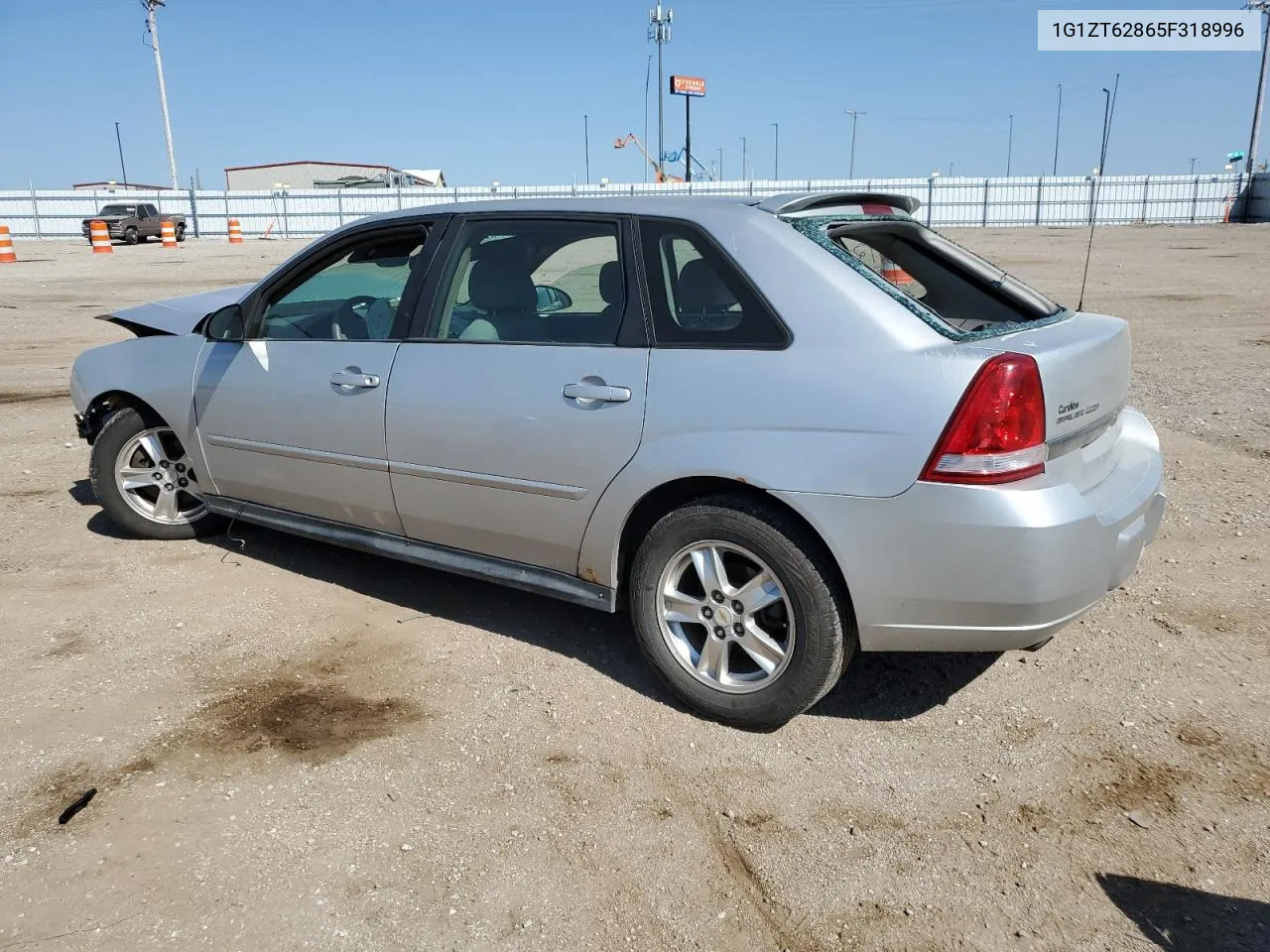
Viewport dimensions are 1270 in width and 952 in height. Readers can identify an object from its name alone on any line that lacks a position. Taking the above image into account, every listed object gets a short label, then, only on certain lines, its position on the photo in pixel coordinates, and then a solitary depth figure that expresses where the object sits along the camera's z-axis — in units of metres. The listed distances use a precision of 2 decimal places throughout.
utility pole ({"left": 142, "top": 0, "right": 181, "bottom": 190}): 52.72
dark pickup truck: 36.00
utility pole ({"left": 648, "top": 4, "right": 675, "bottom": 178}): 63.50
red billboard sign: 76.44
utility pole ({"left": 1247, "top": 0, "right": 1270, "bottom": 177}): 54.07
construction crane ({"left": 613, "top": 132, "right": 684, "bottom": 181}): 52.22
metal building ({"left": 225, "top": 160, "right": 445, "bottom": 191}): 78.88
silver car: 2.86
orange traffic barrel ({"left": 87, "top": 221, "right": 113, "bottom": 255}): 29.56
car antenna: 3.85
